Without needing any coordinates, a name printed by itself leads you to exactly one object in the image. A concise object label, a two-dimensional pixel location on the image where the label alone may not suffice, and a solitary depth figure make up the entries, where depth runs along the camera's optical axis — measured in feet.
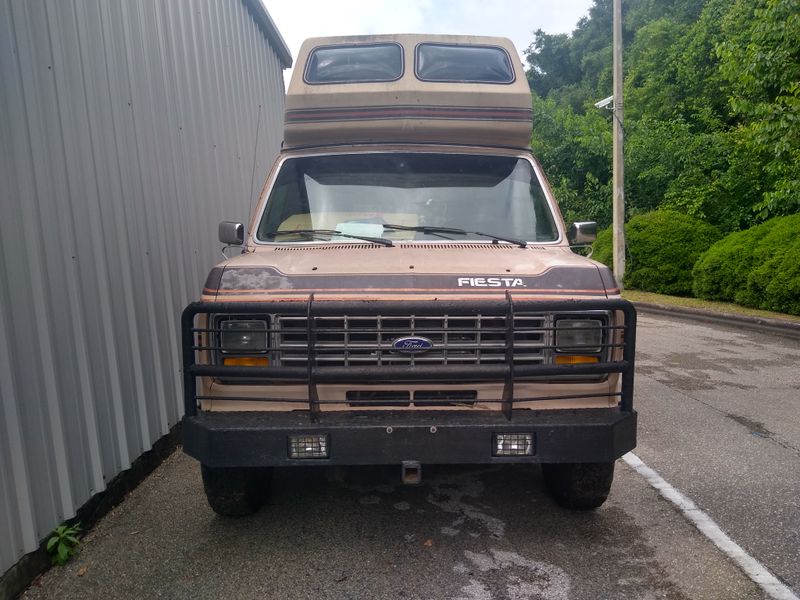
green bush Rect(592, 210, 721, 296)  58.08
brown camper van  11.29
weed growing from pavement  12.16
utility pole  60.54
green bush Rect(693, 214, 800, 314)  42.09
